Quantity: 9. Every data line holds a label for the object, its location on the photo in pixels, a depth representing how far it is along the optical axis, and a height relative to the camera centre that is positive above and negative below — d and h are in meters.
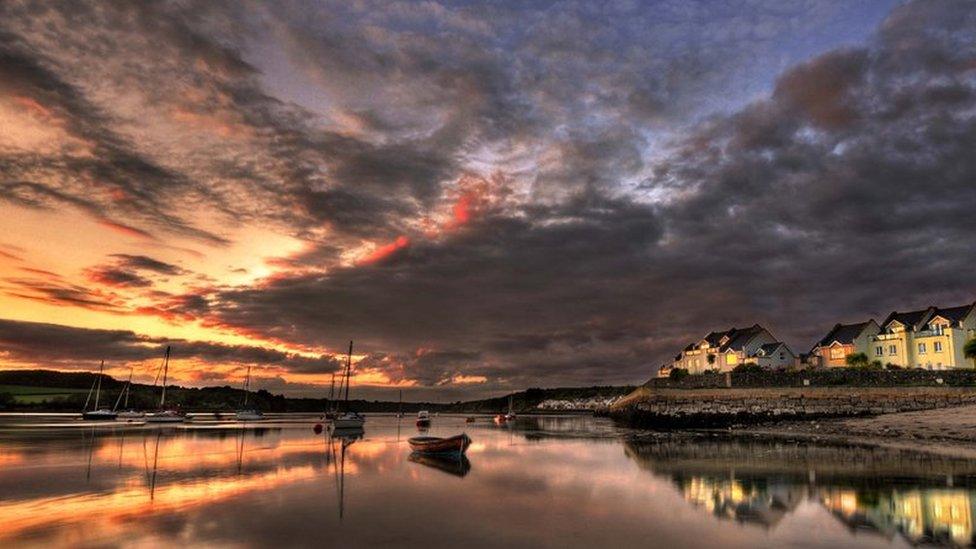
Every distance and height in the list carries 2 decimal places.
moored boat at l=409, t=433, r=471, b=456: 45.50 -4.89
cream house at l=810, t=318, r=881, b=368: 107.69 +8.16
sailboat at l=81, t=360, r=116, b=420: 127.21 -8.59
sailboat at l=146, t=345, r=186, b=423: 113.98 -7.90
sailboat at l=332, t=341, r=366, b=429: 81.87 -5.93
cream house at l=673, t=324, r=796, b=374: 118.00 +7.15
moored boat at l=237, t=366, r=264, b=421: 146.38 -9.28
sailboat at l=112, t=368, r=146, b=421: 136.43 -9.28
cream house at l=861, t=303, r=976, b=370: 92.19 +8.12
